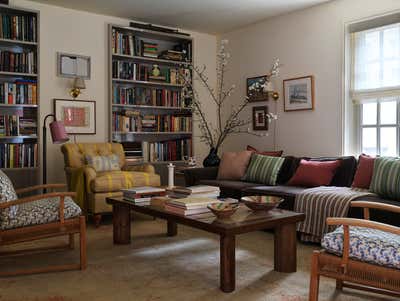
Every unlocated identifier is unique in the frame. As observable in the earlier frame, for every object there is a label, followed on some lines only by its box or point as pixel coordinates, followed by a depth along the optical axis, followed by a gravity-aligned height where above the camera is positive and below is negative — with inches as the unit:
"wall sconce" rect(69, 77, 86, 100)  198.7 +27.5
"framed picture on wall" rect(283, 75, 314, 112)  197.8 +24.7
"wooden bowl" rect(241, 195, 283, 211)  110.3 -15.9
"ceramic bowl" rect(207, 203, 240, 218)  103.0 -16.6
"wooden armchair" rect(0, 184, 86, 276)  107.2 -23.3
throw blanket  131.6 -20.6
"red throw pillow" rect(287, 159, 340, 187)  159.3 -11.8
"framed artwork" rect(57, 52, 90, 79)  199.2 +38.3
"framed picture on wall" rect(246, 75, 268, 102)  219.6 +29.7
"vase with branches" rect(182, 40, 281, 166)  235.5 +21.7
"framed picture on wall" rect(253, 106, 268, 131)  220.5 +13.6
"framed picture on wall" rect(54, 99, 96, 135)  200.7 +14.3
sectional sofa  128.2 -17.2
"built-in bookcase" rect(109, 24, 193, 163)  215.5 +26.9
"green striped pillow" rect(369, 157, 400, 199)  130.3 -11.2
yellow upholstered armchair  167.2 -14.2
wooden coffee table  97.5 -20.3
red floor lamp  173.0 +4.8
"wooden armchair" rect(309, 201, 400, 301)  76.2 -23.8
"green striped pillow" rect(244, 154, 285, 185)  175.8 -11.3
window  170.1 +23.8
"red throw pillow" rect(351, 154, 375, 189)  147.2 -10.5
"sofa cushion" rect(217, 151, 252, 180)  190.9 -10.1
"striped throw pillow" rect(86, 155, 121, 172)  183.5 -8.6
